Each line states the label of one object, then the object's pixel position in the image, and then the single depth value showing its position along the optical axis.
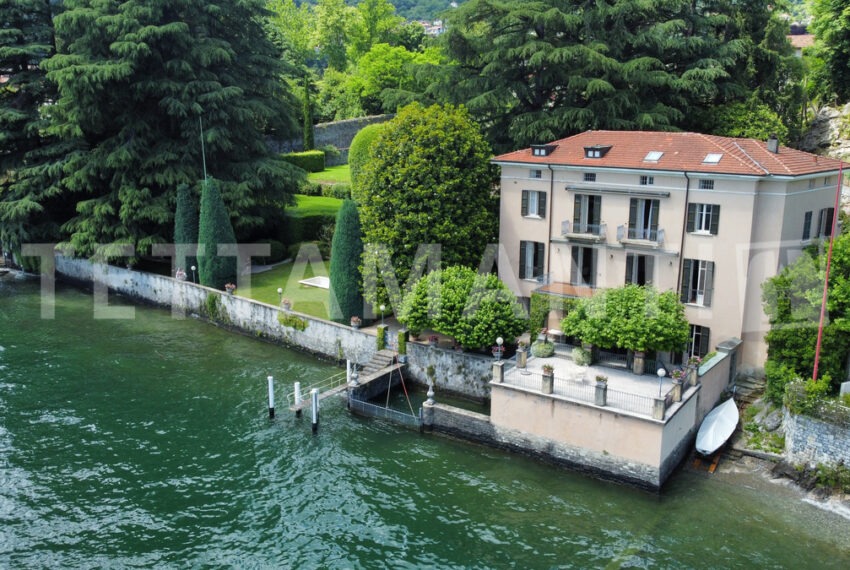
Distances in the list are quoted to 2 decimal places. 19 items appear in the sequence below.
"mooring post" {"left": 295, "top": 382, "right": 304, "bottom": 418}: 30.27
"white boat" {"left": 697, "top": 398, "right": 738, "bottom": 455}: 26.31
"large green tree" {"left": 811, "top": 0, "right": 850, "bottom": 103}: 40.06
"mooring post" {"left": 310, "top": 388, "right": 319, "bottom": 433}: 29.22
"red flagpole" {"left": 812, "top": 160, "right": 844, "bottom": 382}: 25.76
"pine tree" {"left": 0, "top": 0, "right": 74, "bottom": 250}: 48.72
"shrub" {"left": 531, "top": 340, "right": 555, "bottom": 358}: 31.33
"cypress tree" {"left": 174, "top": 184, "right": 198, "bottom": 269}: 45.66
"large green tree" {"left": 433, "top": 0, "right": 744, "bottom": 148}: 39.00
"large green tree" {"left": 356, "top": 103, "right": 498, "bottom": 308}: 34.84
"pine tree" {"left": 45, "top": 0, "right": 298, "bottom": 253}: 45.28
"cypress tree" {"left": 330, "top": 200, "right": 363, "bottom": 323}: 36.22
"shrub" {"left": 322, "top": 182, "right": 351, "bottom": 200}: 59.42
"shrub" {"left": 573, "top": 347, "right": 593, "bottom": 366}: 30.20
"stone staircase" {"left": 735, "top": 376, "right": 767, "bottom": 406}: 29.00
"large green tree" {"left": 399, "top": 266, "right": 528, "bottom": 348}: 31.11
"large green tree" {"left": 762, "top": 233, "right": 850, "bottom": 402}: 26.28
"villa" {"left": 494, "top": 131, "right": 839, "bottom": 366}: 29.11
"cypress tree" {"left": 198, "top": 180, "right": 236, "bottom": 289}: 43.69
